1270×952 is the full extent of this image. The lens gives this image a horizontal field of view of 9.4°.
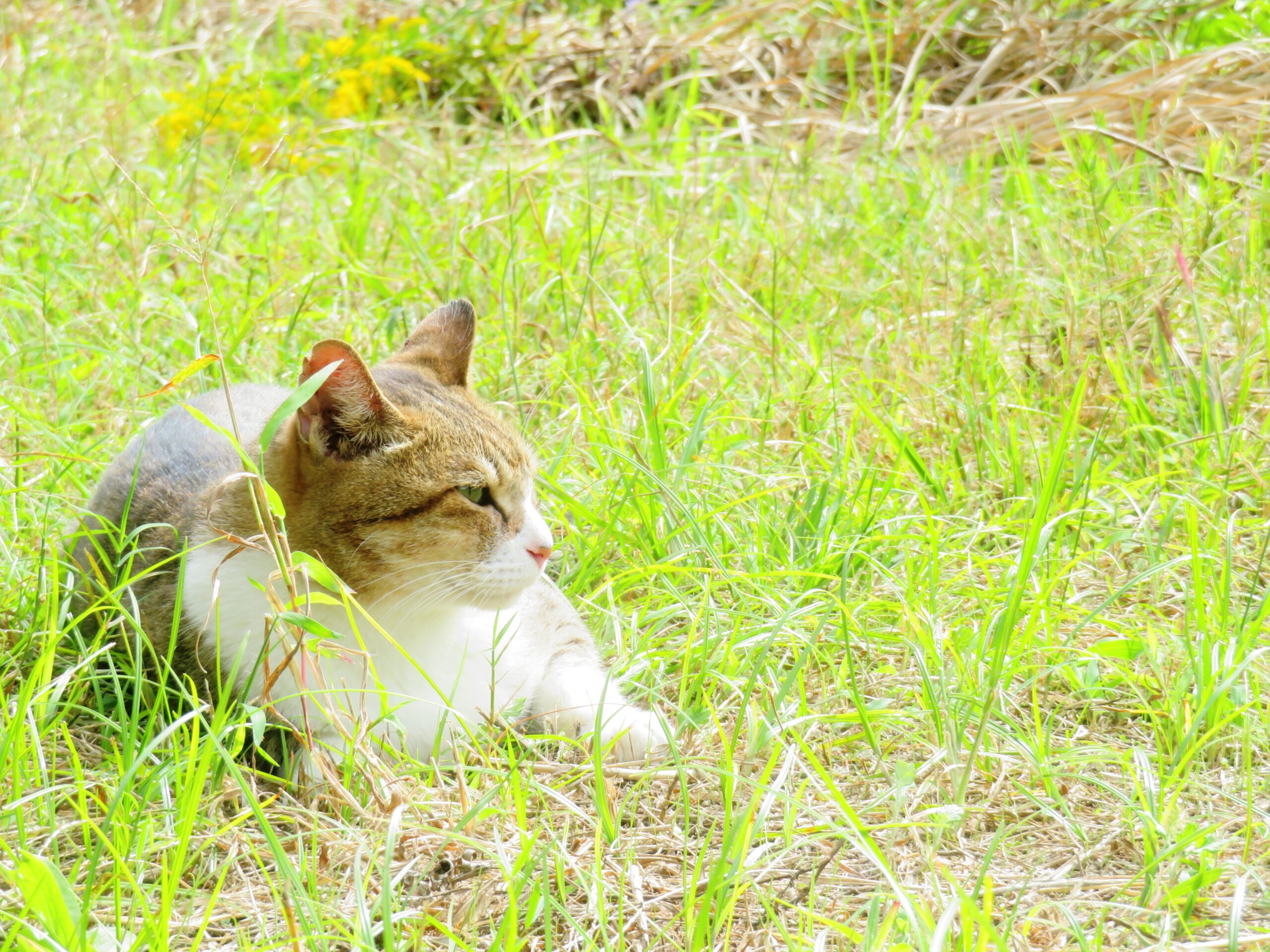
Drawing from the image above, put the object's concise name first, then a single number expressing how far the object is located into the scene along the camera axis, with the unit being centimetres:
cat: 321
